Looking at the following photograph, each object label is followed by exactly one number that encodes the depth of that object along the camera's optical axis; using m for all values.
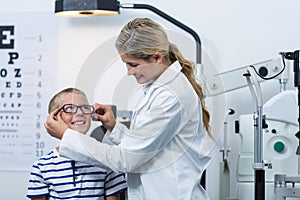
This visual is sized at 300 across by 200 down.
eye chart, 3.81
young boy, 2.53
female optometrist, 2.33
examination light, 3.38
